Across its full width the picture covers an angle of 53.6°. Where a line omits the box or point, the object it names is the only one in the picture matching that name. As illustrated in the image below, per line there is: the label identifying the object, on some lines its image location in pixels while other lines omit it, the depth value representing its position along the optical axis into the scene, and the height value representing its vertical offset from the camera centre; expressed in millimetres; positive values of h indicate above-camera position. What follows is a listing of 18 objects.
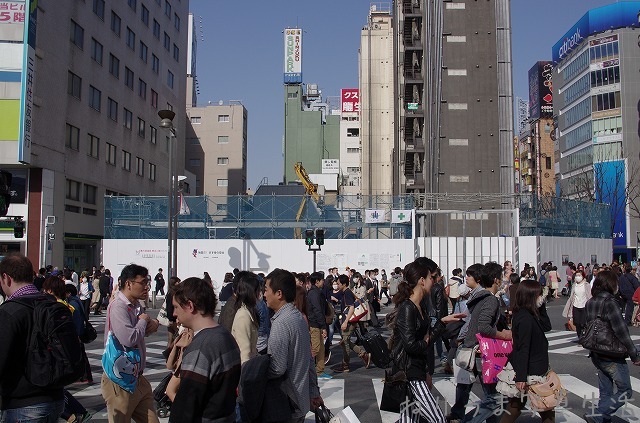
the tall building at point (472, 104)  42531 +9156
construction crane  61938 +5625
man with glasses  5586 -865
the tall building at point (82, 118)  31169 +7082
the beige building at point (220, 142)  86938 +13046
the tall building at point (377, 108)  74062 +15318
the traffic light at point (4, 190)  8320 +606
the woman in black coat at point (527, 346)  6051 -1042
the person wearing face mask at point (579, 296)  14133 -1303
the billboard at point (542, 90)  97062 +23100
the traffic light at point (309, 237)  24797 -5
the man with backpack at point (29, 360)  3932 -773
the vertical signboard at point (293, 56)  110312 +32402
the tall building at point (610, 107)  65938 +14370
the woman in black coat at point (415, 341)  5590 -950
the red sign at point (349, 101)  98625 +21274
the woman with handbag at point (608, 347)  6918 -1189
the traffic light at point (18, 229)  19797 +213
